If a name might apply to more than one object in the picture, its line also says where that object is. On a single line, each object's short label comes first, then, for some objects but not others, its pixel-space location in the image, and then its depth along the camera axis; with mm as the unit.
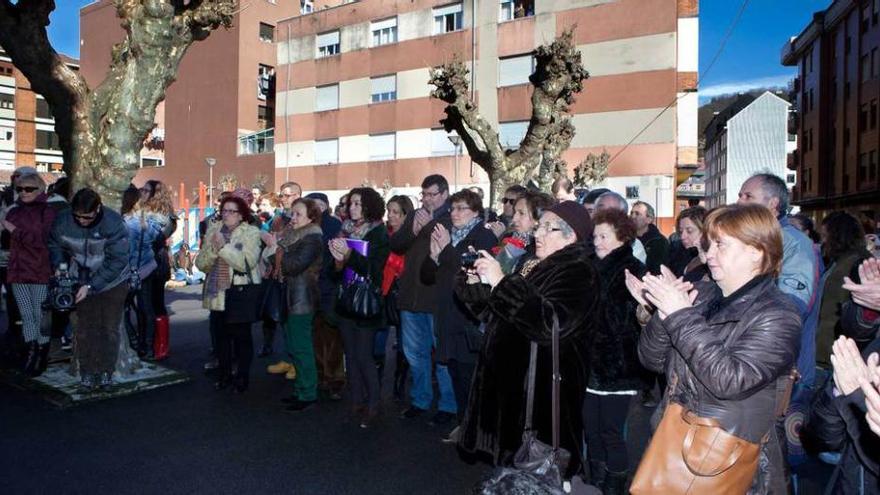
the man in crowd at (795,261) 3670
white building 64812
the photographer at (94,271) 5887
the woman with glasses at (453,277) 4922
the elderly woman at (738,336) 2318
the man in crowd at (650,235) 6734
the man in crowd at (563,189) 6719
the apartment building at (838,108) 34156
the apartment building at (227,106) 38125
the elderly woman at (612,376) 3812
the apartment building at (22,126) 56062
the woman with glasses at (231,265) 6094
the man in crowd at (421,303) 5391
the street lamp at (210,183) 35850
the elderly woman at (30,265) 6582
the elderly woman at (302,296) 5824
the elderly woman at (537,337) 3195
